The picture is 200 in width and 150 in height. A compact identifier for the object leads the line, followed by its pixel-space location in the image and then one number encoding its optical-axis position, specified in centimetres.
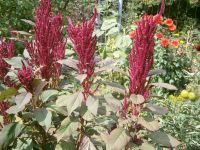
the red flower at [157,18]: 123
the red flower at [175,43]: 351
